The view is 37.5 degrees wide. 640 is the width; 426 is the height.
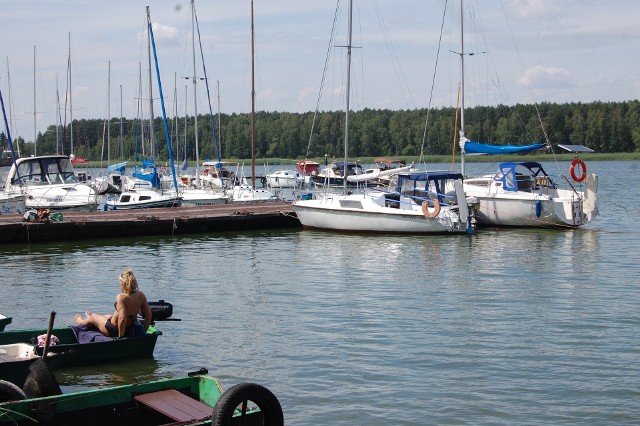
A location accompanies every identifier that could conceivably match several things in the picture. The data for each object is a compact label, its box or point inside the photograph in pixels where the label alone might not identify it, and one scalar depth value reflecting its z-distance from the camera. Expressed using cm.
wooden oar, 1193
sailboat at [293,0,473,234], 3628
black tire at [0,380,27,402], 1106
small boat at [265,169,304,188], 8725
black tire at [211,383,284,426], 1027
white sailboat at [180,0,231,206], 4962
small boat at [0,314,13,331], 1666
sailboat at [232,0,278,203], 4945
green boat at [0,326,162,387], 1443
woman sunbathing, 1509
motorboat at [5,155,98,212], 4209
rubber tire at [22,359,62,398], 1162
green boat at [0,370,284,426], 1040
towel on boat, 1535
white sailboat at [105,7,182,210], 4531
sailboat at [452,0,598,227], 3788
